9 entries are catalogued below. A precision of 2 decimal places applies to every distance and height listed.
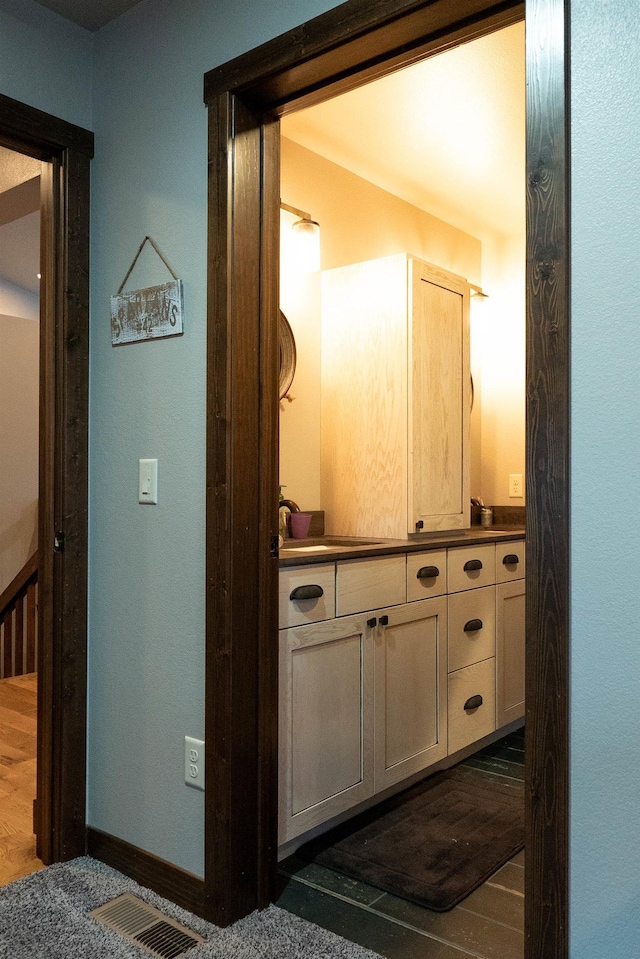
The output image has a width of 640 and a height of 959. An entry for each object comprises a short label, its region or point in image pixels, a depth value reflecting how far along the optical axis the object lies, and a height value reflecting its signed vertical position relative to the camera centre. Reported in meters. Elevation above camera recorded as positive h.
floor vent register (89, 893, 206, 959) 1.74 -1.07
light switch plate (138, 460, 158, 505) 2.03 +0.00
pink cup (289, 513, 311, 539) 2.89 -0.16
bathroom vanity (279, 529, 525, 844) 2.17 -0.61
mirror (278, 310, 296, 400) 2.94 +0.50
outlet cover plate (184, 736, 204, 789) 1.91 -0.71
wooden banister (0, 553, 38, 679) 4.52 -0.86
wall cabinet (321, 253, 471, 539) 2.88 +0.34
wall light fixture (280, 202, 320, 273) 2.89 +0.96
